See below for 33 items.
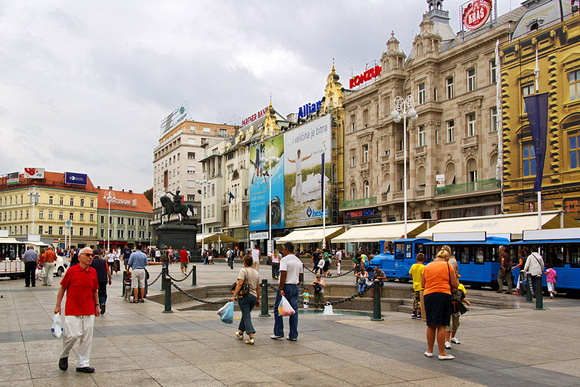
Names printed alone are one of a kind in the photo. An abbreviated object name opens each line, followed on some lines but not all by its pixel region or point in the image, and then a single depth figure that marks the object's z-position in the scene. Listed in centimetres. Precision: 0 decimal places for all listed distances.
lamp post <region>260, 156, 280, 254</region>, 6590
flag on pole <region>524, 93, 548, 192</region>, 2517
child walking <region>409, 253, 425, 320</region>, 1353
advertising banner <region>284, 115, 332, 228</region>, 5784
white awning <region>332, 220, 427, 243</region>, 3888
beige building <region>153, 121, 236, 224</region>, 10562
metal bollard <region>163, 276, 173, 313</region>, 1461
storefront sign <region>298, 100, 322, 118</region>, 6282
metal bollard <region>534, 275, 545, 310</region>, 1598
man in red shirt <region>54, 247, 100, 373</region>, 756
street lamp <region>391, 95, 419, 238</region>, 3040
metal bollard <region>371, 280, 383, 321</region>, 1332
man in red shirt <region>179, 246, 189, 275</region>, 3228
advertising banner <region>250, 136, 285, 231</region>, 6669
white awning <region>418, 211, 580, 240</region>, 2747
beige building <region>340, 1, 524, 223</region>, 3909
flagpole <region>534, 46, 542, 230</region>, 2502
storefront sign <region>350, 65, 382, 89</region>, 5262
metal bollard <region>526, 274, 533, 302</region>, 1769
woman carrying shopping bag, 984
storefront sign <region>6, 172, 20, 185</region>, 10863
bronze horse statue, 5427
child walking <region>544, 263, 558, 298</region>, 2069
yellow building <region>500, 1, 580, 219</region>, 3153
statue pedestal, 4897
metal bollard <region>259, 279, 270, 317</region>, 1402
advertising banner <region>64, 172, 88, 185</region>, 10894
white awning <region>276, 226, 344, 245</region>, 4959
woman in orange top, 852
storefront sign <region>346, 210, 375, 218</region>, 5081
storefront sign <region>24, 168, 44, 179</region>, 10575
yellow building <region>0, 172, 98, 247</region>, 10412
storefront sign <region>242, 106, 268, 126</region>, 8412
